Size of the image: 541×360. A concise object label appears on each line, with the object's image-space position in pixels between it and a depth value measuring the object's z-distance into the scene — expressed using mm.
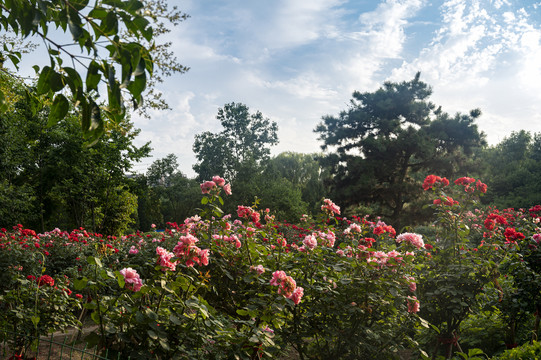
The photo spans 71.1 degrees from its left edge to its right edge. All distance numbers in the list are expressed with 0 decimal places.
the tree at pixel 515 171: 26141
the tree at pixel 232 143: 37438
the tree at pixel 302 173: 35000
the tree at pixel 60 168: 16281
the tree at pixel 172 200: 33531
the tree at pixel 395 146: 19844
